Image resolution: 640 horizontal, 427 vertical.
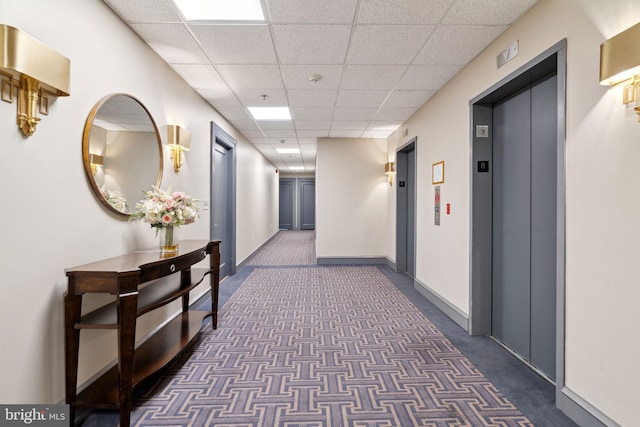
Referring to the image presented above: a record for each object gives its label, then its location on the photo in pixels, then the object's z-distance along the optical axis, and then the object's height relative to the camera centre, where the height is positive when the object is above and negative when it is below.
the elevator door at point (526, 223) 2.10 -0.12
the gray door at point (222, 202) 4.32 +0.09
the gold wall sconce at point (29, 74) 1.23 +0.59
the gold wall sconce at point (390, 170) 5.47 +0.69
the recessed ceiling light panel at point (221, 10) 1.98 +1.31
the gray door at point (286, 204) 12.73 +0.17
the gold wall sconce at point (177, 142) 2.80 +0.62
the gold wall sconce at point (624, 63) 1.29 +0.63
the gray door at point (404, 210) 5.20 -0.03
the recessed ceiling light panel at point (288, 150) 7.18 +1.38
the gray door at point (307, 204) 12.76 +0.17
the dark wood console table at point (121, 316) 1.58 -0.60
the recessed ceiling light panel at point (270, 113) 4.14 +1.34
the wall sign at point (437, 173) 3.44 +0.40
